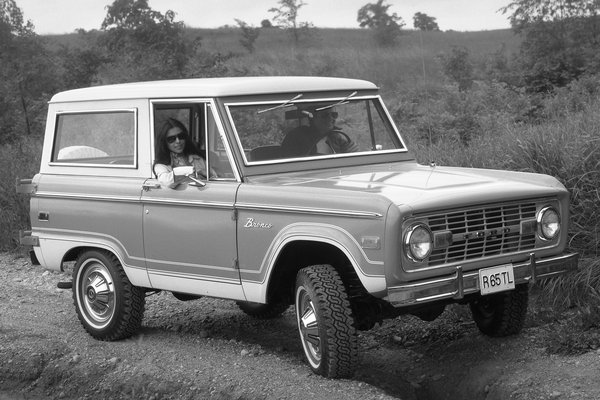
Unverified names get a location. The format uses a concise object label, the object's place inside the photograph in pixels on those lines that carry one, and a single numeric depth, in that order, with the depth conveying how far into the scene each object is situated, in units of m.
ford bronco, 5.19
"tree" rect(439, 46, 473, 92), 24.47
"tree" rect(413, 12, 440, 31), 57.12
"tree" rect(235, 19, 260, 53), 42.16
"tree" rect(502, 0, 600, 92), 20.52
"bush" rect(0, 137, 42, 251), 11.63
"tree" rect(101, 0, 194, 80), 18.72
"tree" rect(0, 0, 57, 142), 15.31
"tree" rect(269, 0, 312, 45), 39.38
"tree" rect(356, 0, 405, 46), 44.00
